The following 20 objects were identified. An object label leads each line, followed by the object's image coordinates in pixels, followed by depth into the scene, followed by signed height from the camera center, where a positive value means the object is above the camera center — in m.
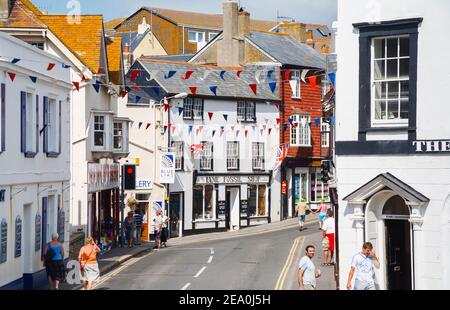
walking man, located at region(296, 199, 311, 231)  46.59 -2.02
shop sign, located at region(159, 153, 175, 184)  46.72 +0.18
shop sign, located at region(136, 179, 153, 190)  47.50 -0.58
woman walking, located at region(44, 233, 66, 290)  24.52 -2.37
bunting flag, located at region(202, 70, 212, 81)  54.15 +5.79
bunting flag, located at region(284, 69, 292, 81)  57.34 +6.03
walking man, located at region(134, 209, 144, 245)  43.57 -2.54
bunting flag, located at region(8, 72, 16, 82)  23.93 +2.54
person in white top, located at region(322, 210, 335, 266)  30.31 -1.97
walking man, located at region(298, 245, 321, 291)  19.62 -2.13
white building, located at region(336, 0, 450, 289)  19.28 +0.70
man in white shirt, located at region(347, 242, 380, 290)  18.39 -1.94
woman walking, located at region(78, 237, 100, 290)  23.94 -2.34
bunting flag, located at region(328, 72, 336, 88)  27.82 +2.91
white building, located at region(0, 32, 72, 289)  24.19 +0.43
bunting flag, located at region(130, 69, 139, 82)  51.97 +5.56
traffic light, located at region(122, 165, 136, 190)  37.34 -0.13
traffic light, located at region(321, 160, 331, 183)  31.87 +0.00
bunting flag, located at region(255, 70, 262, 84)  52.53 +5.75
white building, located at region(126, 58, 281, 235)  51.59 +1.50
